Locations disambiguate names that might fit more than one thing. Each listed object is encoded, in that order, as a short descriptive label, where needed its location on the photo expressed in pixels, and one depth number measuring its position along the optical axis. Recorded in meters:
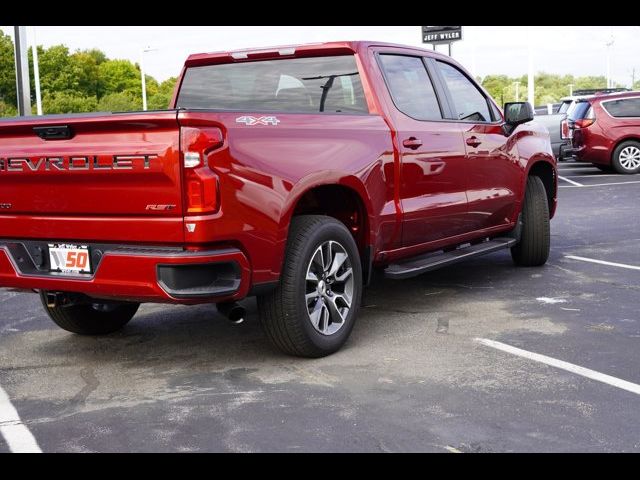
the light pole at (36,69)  35.14
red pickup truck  4.38
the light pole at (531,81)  34.26
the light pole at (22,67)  14.98
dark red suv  18.02
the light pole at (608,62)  76.05
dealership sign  24.92
